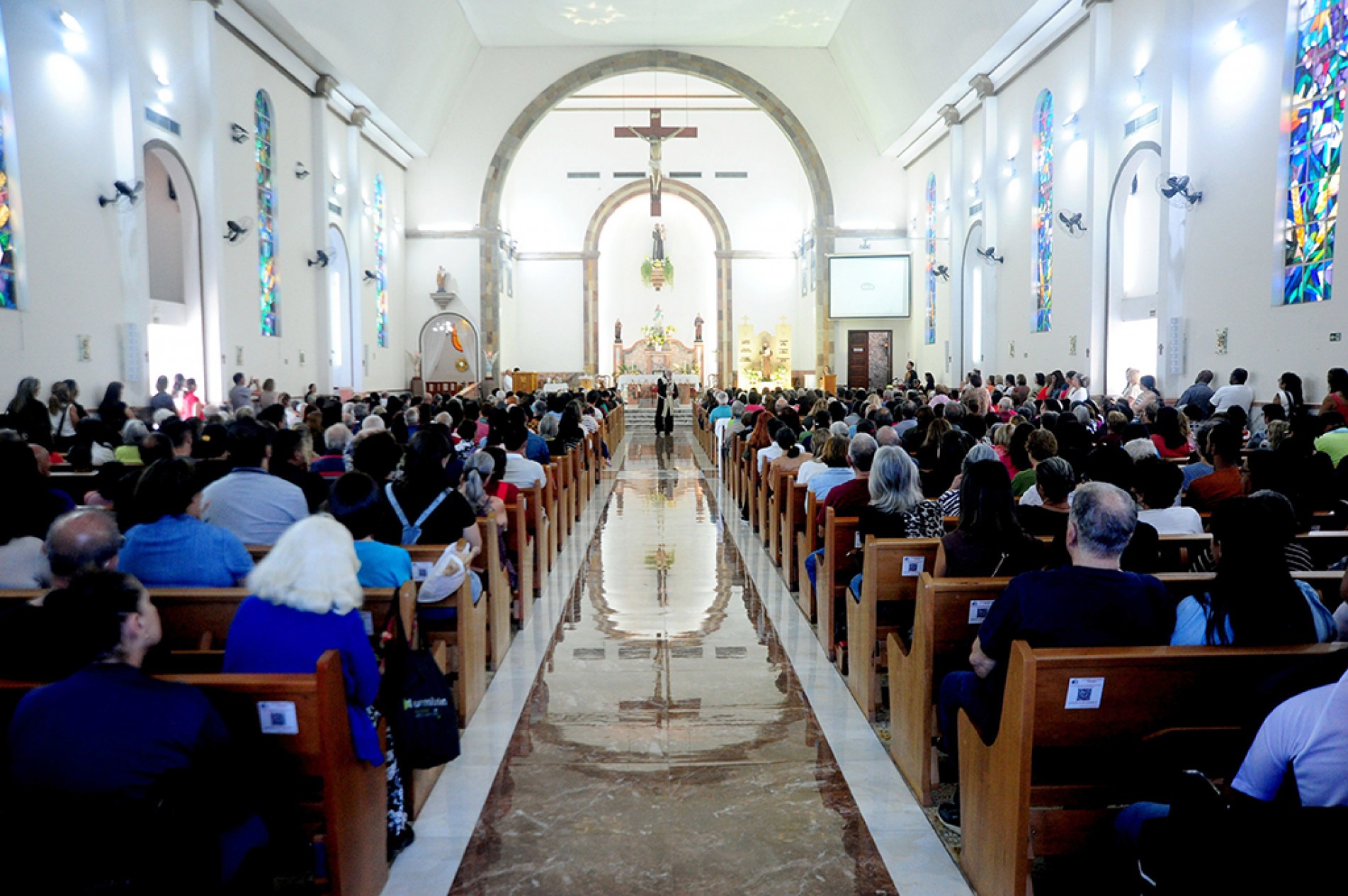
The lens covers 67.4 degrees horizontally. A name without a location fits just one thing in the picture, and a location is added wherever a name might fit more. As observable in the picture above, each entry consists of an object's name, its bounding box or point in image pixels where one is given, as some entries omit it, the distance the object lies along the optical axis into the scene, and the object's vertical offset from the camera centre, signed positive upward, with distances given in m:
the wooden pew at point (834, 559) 4.73 -0.82
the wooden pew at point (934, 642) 3.12 -0.82
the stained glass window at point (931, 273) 19.88 +2.17
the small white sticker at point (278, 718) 2.28 -0.75
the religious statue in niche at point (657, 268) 27.78 +3.23
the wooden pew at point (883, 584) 3.84 -0.78
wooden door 22.34 +0.57
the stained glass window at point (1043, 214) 14.27 +2.44
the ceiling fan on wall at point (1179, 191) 10.35 +1.96
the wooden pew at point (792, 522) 6.12 -0.85
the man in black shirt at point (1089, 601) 2.49 -0.54
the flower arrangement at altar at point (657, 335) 26.98 +1.33
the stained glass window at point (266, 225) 13.62 +2.21
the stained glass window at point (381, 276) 19.47 +2.13
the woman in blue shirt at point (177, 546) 3.06 -0.49
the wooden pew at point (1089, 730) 2.27 -0.80
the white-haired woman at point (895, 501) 4.29 -0.50
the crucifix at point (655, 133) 20.33 +5.07
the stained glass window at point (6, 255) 8.27 +1.09
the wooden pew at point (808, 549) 5.50 -0.94
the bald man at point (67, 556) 2.33 -0.42
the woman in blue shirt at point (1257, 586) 2.29 -0.48
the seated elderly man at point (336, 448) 5.81 -0.38
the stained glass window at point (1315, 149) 8.22 +1.95
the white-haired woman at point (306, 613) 2.43 -0.55
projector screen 21.45 +2.07
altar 23.39 -0.01
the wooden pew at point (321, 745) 2.24 -0.83
